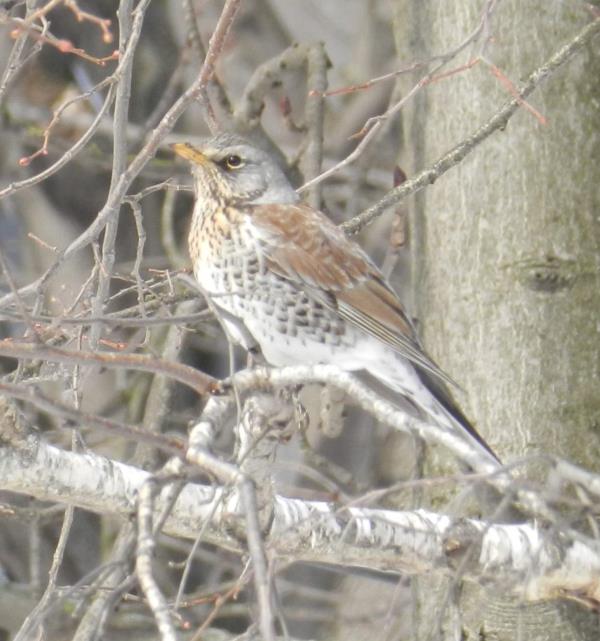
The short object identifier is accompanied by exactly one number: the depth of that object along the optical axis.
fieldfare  9.17
